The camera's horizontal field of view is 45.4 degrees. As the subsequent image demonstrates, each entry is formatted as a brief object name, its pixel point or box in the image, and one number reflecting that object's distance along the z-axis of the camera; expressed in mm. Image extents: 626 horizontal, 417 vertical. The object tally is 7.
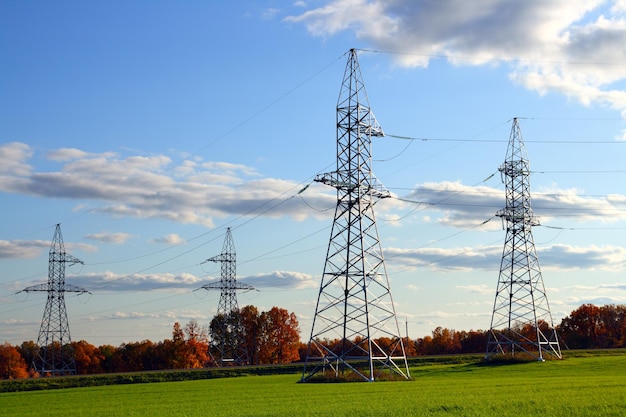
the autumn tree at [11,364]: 129625
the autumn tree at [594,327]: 136125
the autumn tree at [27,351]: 155625
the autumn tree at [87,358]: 144750
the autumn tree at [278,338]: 125562
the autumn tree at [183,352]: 124312
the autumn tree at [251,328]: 125688
